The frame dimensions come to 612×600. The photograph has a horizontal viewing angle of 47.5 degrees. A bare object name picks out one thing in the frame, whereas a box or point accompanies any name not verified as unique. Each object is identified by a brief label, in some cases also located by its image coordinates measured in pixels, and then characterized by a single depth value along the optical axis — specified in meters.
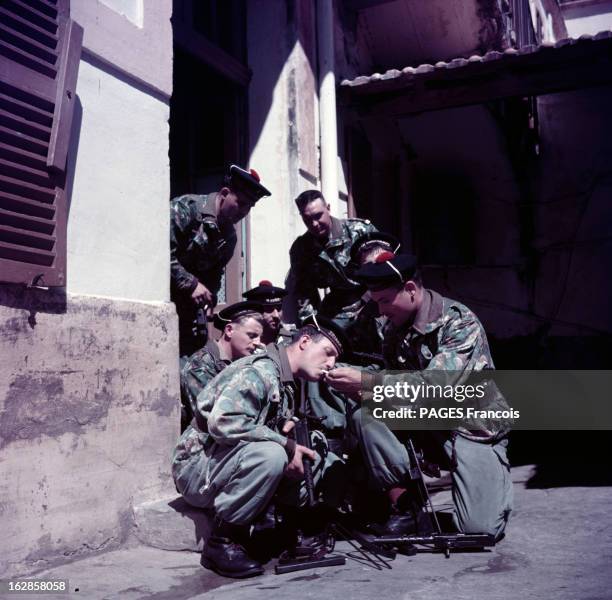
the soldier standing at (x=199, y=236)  4.70
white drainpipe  6.50
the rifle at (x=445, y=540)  3.42
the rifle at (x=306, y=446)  3.49
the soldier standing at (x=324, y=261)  5.16
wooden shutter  3.22
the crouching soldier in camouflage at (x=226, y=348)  4.30
